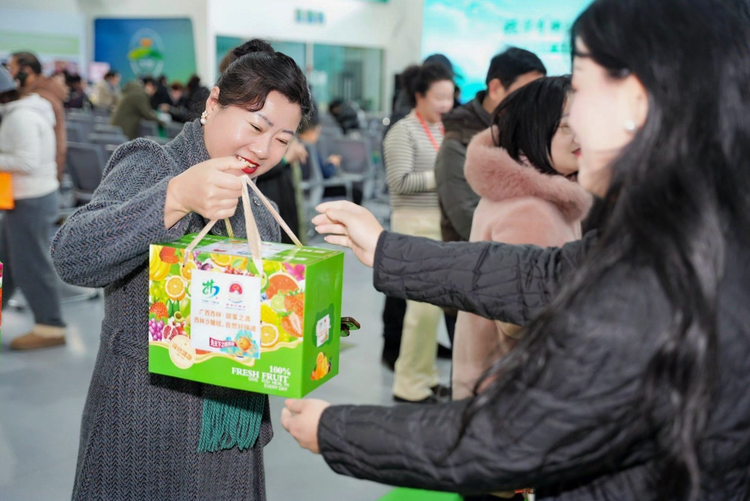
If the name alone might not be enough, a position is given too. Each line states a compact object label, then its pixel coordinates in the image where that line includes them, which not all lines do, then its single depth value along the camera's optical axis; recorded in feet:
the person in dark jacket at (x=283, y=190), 11.66
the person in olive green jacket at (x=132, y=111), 26.05
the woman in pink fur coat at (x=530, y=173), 6.33
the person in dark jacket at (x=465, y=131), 9.78
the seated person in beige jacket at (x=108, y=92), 42.83
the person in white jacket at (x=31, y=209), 12.73
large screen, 31.24
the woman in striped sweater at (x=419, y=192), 11.71
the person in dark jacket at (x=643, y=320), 2.51
